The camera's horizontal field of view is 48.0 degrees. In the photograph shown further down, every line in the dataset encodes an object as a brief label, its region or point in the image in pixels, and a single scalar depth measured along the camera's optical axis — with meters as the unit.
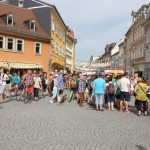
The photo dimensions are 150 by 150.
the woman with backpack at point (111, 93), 7.79
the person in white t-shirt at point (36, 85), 10.11
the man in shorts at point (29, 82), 9.36
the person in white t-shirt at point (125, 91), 7.57
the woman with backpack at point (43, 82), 12.33
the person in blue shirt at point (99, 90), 7.66
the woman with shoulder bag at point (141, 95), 7.06
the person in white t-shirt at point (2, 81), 8.84
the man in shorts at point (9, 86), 10.65
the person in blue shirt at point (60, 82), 9.31
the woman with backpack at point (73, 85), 9.86
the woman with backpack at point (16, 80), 11.08
